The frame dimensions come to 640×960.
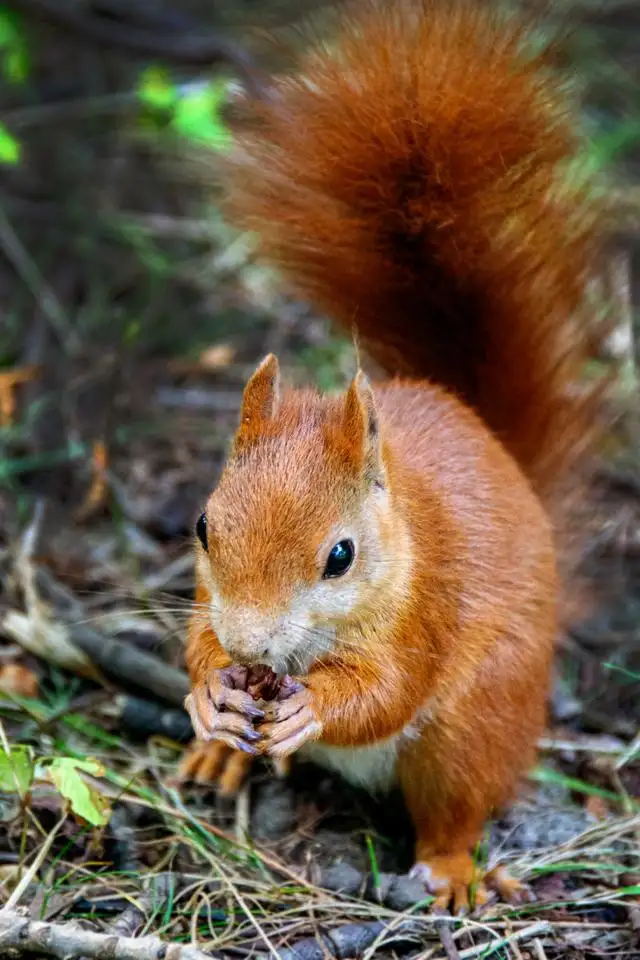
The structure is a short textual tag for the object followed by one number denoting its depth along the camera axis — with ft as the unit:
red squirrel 12.99
